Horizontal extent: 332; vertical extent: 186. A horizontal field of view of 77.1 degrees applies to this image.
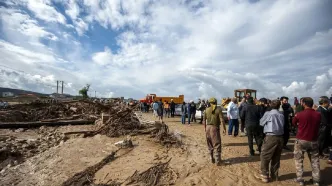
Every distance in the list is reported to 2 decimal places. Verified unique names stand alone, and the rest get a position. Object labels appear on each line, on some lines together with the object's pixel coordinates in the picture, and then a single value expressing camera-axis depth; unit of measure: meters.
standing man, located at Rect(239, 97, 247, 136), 8.79
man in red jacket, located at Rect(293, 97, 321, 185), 4.17
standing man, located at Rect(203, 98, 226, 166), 5.46
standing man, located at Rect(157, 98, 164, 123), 14.13
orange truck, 28.23
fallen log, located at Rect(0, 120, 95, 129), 12.36
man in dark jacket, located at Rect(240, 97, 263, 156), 6.14
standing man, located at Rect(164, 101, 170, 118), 19.75
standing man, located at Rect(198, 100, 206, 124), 14.60
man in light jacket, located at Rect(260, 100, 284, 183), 4.49
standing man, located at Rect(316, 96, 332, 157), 5.61
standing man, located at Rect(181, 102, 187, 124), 14.19
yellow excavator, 17.03
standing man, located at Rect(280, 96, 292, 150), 6.86
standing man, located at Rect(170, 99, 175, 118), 19.09
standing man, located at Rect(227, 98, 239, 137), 9.05
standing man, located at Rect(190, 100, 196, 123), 13.91
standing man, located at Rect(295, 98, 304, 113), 7.75
